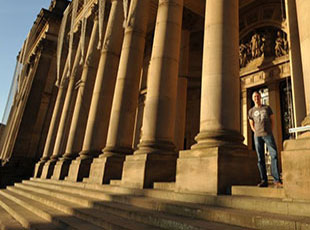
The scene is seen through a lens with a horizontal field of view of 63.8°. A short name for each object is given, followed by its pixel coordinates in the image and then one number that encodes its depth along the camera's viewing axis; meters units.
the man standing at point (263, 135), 6.24
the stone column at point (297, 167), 4.76
